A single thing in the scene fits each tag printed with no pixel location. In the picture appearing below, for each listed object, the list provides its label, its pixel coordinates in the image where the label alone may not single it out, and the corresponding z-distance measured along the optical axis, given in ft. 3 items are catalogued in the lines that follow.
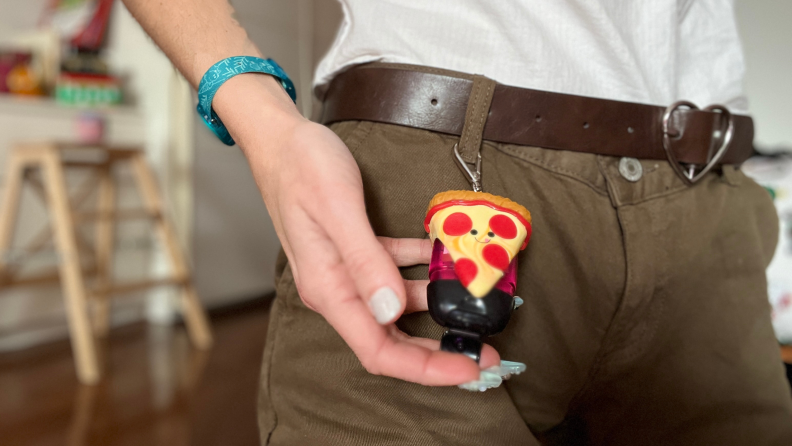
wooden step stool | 6.11
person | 1.52
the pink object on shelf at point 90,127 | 6.92
